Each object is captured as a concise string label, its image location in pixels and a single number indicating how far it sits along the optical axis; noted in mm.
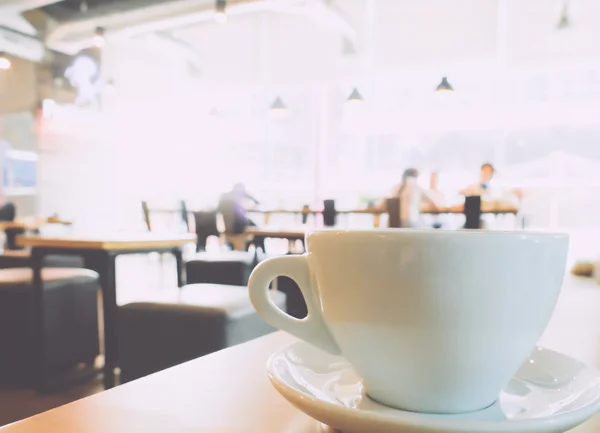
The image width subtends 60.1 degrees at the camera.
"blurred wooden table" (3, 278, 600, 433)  330
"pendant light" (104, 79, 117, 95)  8260
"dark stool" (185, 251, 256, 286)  3525
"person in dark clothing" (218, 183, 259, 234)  5977
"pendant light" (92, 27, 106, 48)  7176
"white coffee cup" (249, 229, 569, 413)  311
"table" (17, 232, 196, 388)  2271
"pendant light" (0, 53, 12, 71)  6241
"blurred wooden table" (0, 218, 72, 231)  5520
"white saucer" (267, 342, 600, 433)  278
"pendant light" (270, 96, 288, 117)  7523
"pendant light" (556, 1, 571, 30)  6453
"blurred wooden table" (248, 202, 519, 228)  4969
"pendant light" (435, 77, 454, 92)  6457
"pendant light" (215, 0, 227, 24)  6164
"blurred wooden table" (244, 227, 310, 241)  3208
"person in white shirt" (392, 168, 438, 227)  4673
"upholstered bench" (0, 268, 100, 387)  2596
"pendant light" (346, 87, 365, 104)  6965
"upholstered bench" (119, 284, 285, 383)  1935
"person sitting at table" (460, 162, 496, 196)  5625
